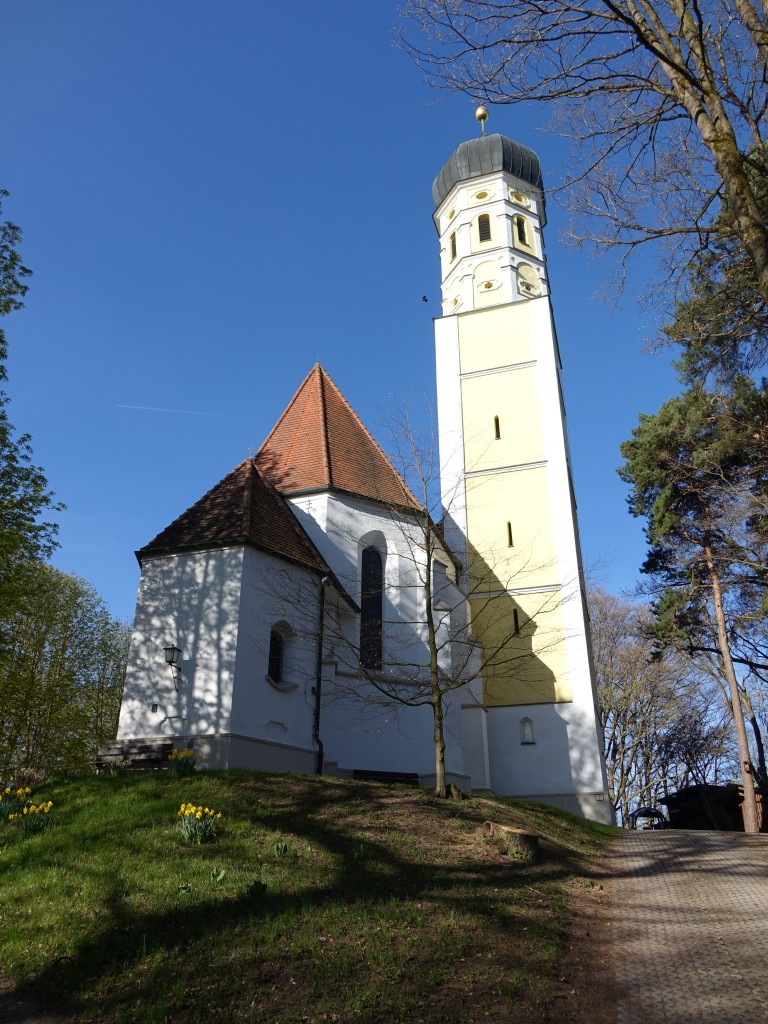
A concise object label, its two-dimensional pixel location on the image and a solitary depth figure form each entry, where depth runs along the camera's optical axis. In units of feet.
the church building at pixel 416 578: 45.83
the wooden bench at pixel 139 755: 41.73
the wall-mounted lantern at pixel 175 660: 43.68
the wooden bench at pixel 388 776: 54.13
